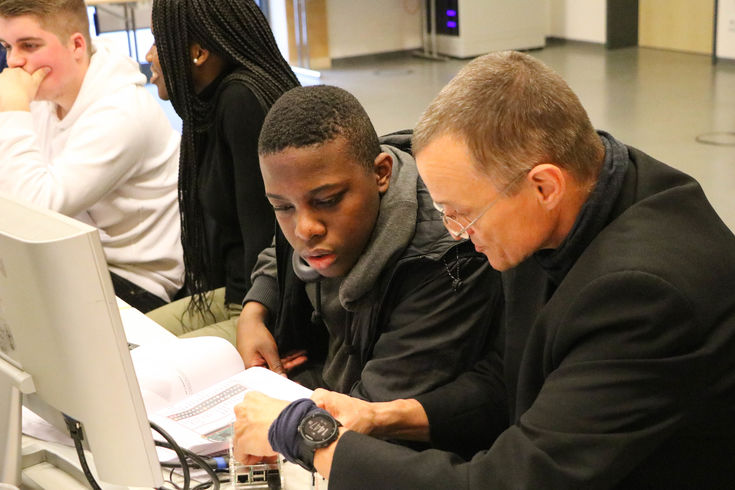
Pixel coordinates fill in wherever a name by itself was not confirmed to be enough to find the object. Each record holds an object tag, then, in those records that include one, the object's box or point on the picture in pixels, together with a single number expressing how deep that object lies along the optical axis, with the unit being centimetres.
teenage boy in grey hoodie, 196
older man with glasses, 156
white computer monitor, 156
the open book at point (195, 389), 193
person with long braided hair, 251
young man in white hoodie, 275
